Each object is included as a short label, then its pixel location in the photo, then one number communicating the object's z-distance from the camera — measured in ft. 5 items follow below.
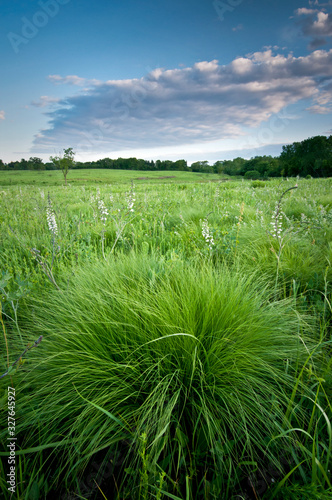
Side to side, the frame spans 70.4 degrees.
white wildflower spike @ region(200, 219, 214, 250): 10.52
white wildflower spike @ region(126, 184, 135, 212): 10.28
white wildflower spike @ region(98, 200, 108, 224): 10.61
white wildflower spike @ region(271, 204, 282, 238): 8.05
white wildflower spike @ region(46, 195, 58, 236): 9.77
